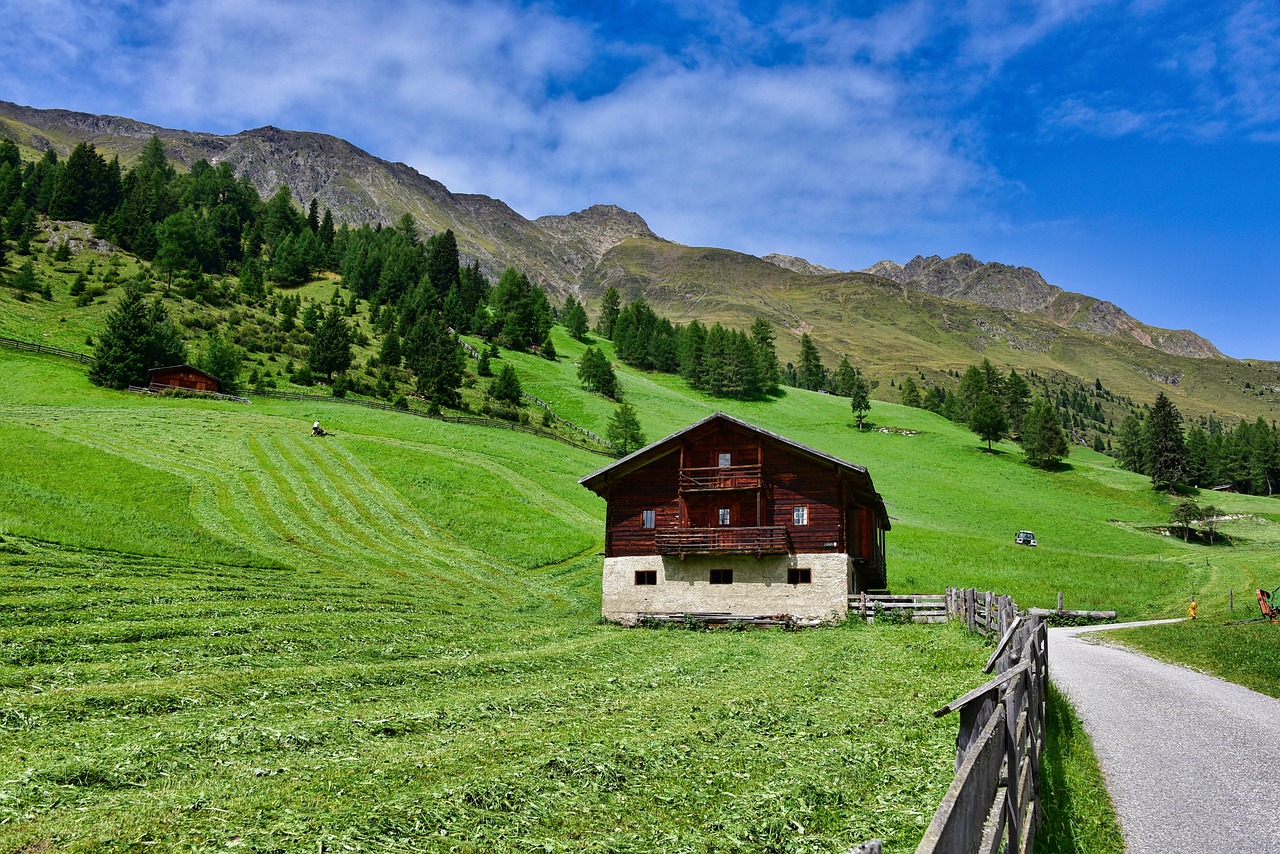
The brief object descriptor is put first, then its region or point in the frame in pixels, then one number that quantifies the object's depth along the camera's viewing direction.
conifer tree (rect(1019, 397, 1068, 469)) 103.25
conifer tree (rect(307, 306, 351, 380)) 98.75
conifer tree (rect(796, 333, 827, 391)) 170.12
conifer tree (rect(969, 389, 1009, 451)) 109.12
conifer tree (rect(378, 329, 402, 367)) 106.54
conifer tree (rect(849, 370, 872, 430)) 120.38
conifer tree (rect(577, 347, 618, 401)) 119.12
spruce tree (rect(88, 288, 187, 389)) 77.12
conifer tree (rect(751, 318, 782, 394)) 137.00
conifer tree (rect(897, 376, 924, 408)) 168.20
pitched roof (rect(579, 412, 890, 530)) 36.50
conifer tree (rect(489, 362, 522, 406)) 100.00
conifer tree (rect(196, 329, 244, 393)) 85.88
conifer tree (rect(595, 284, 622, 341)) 195.18
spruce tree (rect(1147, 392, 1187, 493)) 97.38
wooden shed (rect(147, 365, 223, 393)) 79.94
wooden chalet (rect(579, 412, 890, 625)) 34.84
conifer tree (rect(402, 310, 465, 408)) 95.44
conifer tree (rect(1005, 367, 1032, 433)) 124.00
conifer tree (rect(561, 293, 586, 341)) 172.00
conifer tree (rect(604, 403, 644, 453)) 90.44
